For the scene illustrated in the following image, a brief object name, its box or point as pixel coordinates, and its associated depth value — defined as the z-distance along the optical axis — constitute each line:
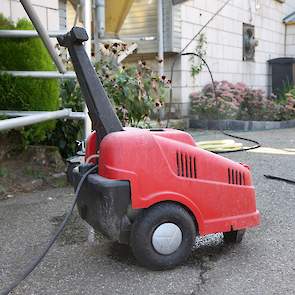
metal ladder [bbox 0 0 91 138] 2.62
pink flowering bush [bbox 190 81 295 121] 7.60
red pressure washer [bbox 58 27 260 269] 1.94
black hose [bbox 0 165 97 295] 1.72
